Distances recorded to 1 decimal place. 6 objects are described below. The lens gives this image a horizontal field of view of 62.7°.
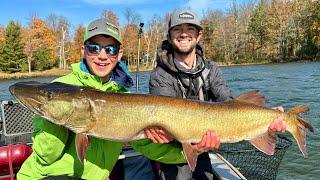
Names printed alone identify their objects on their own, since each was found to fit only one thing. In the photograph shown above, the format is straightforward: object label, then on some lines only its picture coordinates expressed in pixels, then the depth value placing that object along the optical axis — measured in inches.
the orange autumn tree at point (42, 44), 1278.7
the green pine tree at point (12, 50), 1208.5
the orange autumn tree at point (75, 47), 1359.6
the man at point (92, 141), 69.2
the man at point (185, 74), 93.9
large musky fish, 68.9
